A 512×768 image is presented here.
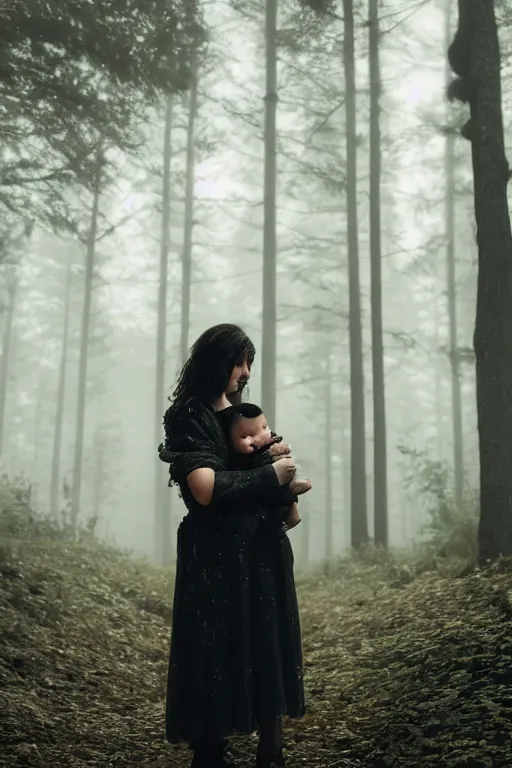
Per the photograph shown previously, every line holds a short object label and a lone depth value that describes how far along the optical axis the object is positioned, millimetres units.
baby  3615
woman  3391
